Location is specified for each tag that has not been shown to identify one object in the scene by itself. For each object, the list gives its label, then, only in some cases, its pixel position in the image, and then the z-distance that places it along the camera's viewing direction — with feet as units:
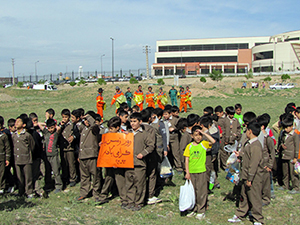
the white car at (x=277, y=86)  163.96
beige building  263.08
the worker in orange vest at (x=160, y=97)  56.29
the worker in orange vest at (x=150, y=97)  58.08
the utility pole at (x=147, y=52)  221.05
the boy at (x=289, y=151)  20.97
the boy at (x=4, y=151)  21.06
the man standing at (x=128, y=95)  57.82
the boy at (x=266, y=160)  17.71
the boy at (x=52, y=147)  21.95
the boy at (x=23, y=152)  20.77
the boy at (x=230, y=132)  25.99
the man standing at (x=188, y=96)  61.57
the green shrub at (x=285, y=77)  197.47
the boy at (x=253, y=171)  16.28
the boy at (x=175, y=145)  25.76
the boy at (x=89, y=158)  20.59
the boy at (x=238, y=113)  28.58
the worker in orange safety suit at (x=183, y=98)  61.25
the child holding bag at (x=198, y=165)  17.74
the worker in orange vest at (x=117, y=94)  47.46
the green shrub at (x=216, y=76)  196.14
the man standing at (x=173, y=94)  68.33
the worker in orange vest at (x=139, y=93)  54.92
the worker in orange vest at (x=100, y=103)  47.28
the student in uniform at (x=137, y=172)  18.85
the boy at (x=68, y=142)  22.90
